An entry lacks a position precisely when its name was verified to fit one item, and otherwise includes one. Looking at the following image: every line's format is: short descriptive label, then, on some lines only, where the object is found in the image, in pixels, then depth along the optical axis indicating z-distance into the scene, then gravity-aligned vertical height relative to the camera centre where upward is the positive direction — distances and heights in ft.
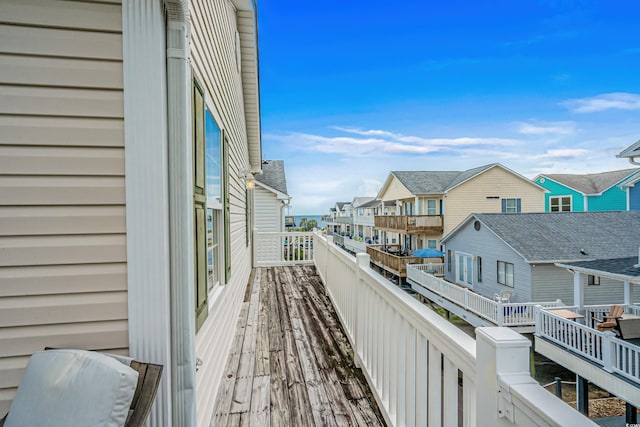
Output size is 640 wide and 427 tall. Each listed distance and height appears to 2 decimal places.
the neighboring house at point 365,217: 100.22 -1.45
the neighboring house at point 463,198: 55.16 +2.64
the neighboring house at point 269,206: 32.55 +0.90
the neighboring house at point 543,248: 31.48 -4.37
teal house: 49.39 +3.33
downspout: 4.53 -0.03
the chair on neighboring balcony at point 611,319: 21.16 -8.25
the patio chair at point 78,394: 3.40 -2.14
